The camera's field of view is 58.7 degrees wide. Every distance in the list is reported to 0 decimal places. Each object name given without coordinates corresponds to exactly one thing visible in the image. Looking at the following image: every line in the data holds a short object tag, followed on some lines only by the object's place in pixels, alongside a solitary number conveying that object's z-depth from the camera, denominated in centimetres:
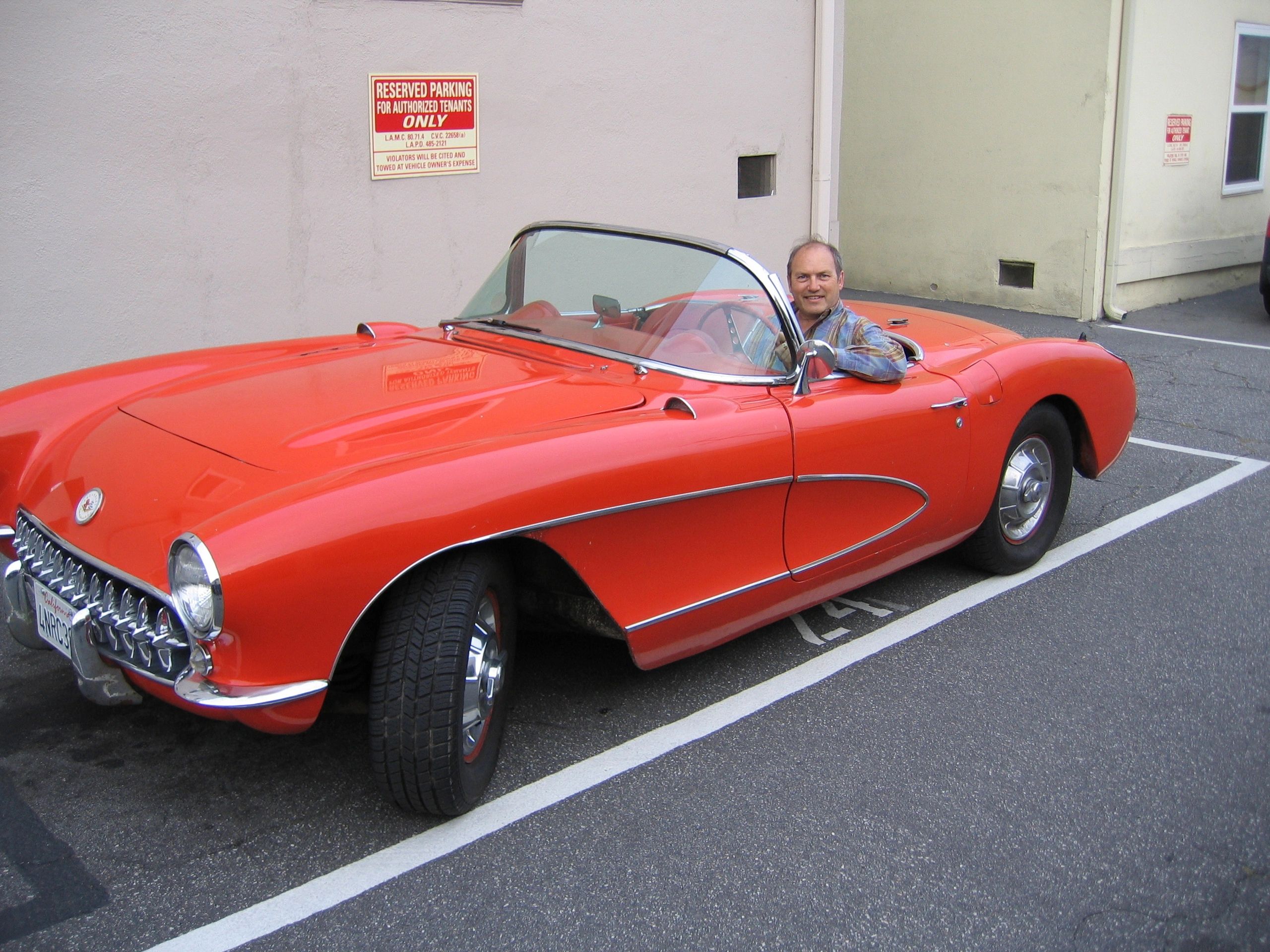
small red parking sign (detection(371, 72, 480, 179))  642
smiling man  381
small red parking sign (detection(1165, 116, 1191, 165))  1028
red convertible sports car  239
